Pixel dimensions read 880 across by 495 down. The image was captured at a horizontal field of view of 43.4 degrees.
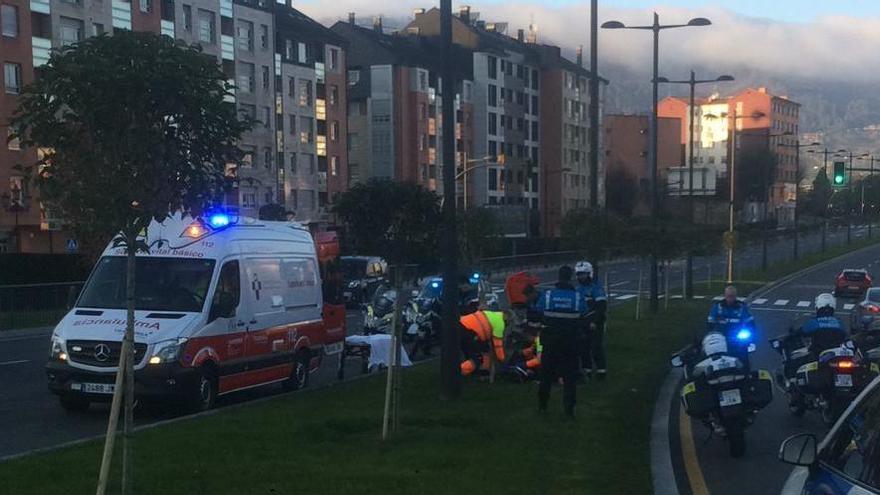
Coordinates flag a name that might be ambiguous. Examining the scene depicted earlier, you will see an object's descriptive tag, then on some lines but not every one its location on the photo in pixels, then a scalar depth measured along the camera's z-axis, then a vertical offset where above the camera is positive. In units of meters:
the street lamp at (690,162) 39.71 +0.44
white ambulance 12.78 -1.69
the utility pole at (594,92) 26.12 +1.97
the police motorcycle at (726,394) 10.64 -2.16
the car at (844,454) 4.39 -1.21
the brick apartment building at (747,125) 151.31 +7.22
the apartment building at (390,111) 87.88 +5.40
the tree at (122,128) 7.10 +0.35
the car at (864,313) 26.73 -3.61
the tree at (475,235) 29.89 -1.61
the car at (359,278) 40.81 -3.74
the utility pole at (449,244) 12.90 -0.79
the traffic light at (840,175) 37.19 -0.15
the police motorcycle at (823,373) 11.62 -2.21
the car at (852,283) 48.38 -4.93
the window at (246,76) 69.94 +6.60
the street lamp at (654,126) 30.38 +1.48
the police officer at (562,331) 11.85 -1.68
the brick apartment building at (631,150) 135.50 +3.05
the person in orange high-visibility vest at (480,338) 15.09 -2.25
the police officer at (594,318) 15.45 -2.03
